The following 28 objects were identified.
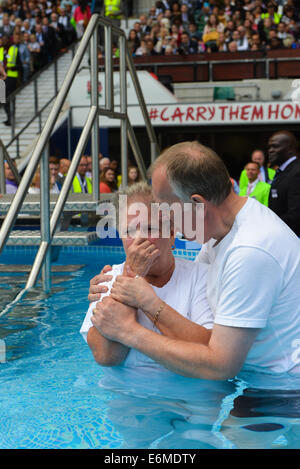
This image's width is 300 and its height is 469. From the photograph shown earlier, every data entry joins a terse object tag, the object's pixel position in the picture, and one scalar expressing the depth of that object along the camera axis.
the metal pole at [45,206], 4.28
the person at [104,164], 9.37
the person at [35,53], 15.13
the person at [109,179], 8.95
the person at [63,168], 9.20
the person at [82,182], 8.46
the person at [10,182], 7.48
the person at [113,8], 15.60
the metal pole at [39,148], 3.68
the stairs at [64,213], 4.43
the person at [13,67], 13.88
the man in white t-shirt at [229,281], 1.91
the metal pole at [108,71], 5.27
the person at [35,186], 8.57
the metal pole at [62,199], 4.16
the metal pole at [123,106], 5.64
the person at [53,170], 8.82
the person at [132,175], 9.50
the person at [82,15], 16.61
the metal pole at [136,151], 6.03
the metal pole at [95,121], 4.92
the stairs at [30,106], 13.00
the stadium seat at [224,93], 13.15
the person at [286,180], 5.39
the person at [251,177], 8.72
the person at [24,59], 14.52
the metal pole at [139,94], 5.91
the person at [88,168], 9.47
